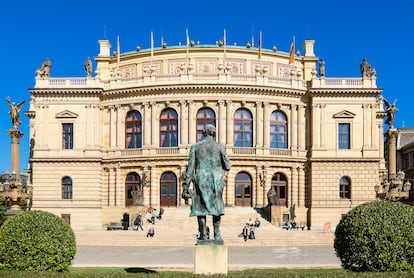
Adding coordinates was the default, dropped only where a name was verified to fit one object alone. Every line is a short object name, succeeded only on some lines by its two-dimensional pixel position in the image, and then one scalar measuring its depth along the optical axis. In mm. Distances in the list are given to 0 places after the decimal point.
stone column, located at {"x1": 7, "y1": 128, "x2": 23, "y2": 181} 53403
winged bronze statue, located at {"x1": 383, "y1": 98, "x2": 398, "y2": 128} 49062
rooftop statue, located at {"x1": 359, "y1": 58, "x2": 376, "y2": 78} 60022
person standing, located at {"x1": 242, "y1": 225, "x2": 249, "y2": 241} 41716
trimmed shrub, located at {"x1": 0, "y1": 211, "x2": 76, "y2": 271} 19344
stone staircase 40969
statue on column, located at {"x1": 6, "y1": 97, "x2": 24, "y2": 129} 53594
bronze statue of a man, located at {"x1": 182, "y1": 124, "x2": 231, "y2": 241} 18625
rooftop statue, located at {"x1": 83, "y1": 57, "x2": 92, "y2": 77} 60781
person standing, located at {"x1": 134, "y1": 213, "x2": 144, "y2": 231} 49031
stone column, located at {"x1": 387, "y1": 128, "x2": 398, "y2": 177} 49594
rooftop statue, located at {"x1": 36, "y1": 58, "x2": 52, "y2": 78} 60359
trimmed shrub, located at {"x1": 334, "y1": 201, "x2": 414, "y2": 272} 18906
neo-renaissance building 58375
